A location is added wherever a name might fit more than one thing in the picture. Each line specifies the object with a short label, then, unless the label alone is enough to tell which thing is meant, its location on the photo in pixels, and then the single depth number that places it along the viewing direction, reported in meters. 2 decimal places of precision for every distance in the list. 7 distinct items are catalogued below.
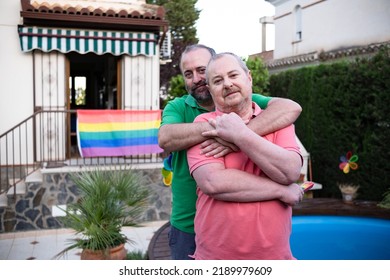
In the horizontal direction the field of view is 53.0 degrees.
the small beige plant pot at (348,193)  6.02
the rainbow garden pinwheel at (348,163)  6.19
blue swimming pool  4.69
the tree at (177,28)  9.78
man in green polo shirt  1.40
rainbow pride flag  6.02
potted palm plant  3.79
